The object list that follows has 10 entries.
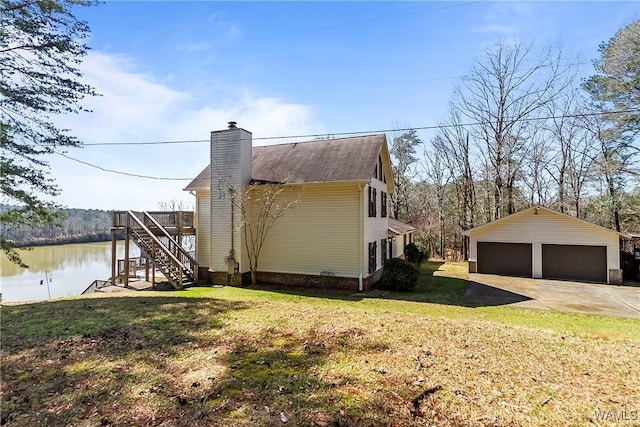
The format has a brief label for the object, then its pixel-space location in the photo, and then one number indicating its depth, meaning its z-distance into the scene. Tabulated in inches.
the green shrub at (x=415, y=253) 797.9
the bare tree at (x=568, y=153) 898.1
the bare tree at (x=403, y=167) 1147.9
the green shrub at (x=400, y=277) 501.4
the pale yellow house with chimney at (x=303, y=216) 497.7
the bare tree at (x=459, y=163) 1048.2
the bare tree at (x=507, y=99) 876.6
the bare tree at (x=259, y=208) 534.3
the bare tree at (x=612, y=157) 710.5
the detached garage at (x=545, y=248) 614.9
